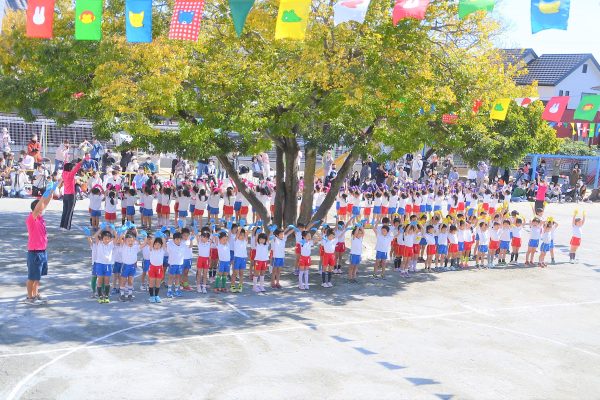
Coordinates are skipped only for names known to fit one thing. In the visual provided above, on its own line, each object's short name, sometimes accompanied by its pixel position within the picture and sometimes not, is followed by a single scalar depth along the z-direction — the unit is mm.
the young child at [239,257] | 15266
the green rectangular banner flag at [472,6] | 12680
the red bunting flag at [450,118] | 17812
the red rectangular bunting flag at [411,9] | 12836
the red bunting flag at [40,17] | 14523
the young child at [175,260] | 14398
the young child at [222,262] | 15055
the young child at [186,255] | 14648
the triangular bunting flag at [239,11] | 12547
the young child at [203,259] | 14984
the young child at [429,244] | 18500
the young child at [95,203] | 19469
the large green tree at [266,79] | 15500
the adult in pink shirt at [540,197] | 27447
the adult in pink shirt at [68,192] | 19406
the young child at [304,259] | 15844
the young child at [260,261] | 15422
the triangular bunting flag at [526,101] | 23862
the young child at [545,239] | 20047
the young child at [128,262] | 13852
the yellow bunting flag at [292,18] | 12781
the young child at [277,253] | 15820
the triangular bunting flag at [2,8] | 21425
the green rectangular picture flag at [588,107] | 25672
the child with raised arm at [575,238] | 20639
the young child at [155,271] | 13914
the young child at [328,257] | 16188
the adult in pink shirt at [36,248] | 12992
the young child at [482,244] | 19484
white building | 57906
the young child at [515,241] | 20031
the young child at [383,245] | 17344
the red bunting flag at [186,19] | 13977
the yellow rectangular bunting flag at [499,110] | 18609
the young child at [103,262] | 13461
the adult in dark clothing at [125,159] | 28783
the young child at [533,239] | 20062
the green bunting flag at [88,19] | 13914
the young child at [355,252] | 16922
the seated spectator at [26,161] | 26422
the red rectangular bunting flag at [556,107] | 25953
